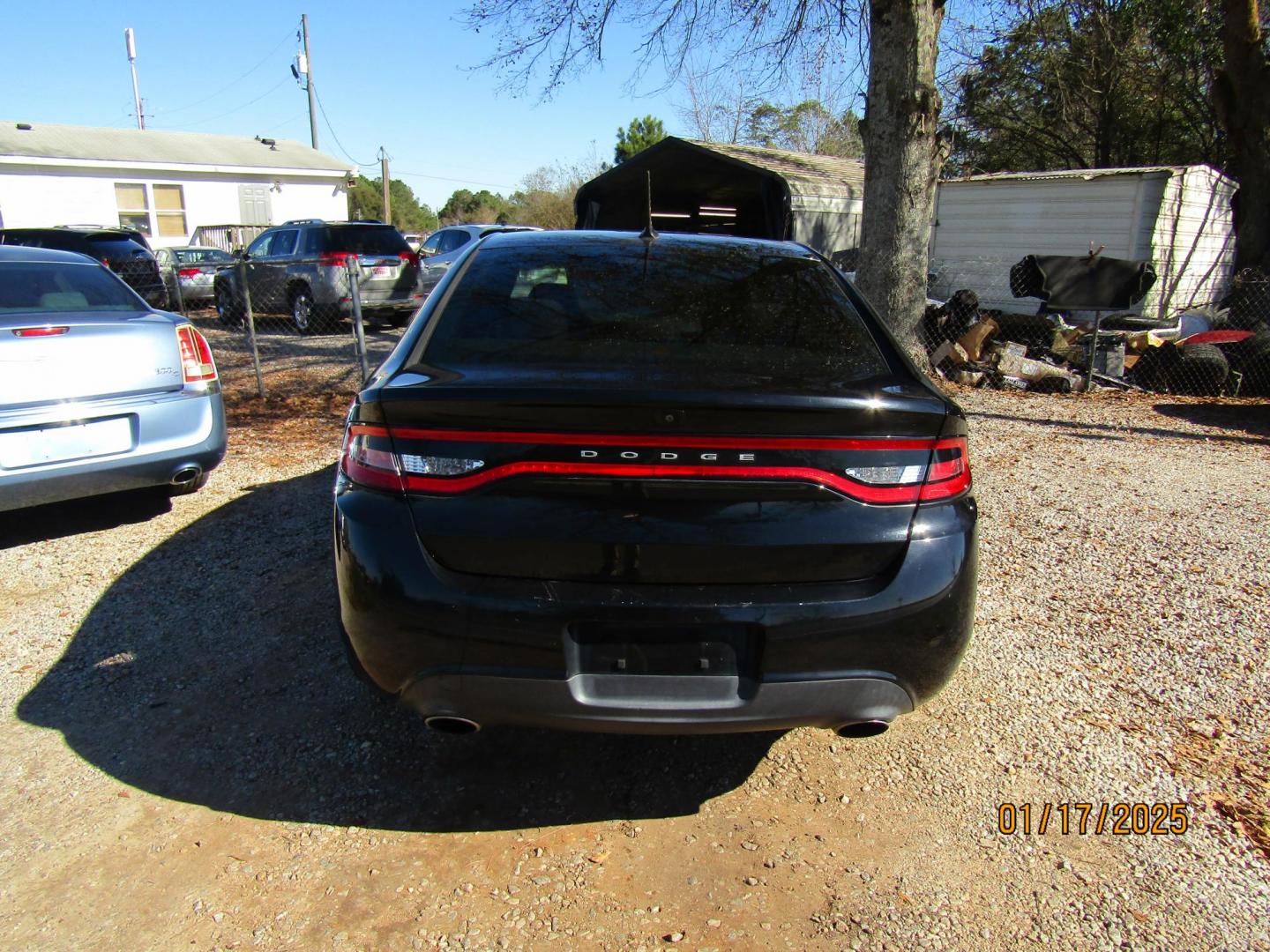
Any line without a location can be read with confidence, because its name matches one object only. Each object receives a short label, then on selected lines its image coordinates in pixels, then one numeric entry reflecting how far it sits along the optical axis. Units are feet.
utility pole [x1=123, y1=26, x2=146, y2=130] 168.55
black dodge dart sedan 6.94
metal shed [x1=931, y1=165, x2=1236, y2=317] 46.93
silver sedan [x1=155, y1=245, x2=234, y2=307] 55.83
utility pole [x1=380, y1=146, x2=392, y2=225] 119.13
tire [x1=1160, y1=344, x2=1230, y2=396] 31.01
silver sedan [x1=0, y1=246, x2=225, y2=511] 13.37
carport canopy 35.63
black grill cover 32.09
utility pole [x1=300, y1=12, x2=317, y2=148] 112.68
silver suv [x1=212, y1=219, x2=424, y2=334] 40.55
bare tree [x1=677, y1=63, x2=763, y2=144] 117.15
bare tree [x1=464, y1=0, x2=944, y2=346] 28.30
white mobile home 80.02
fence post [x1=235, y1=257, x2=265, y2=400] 26.53
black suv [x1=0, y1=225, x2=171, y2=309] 46.57
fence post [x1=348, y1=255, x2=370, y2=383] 23.82
